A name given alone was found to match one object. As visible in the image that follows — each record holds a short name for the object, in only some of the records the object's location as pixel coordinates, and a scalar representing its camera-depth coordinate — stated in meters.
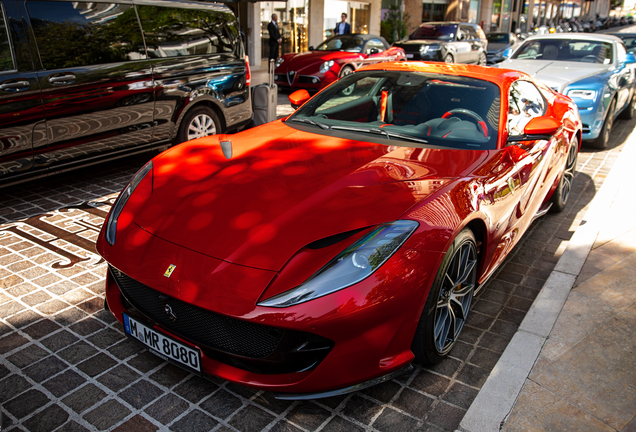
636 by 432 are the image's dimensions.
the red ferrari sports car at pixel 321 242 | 2.29
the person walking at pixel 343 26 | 17.83
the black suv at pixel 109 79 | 4.70
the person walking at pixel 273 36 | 16.88
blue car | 7.77
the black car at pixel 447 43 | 16.19
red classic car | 12.21
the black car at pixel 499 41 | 21.17
